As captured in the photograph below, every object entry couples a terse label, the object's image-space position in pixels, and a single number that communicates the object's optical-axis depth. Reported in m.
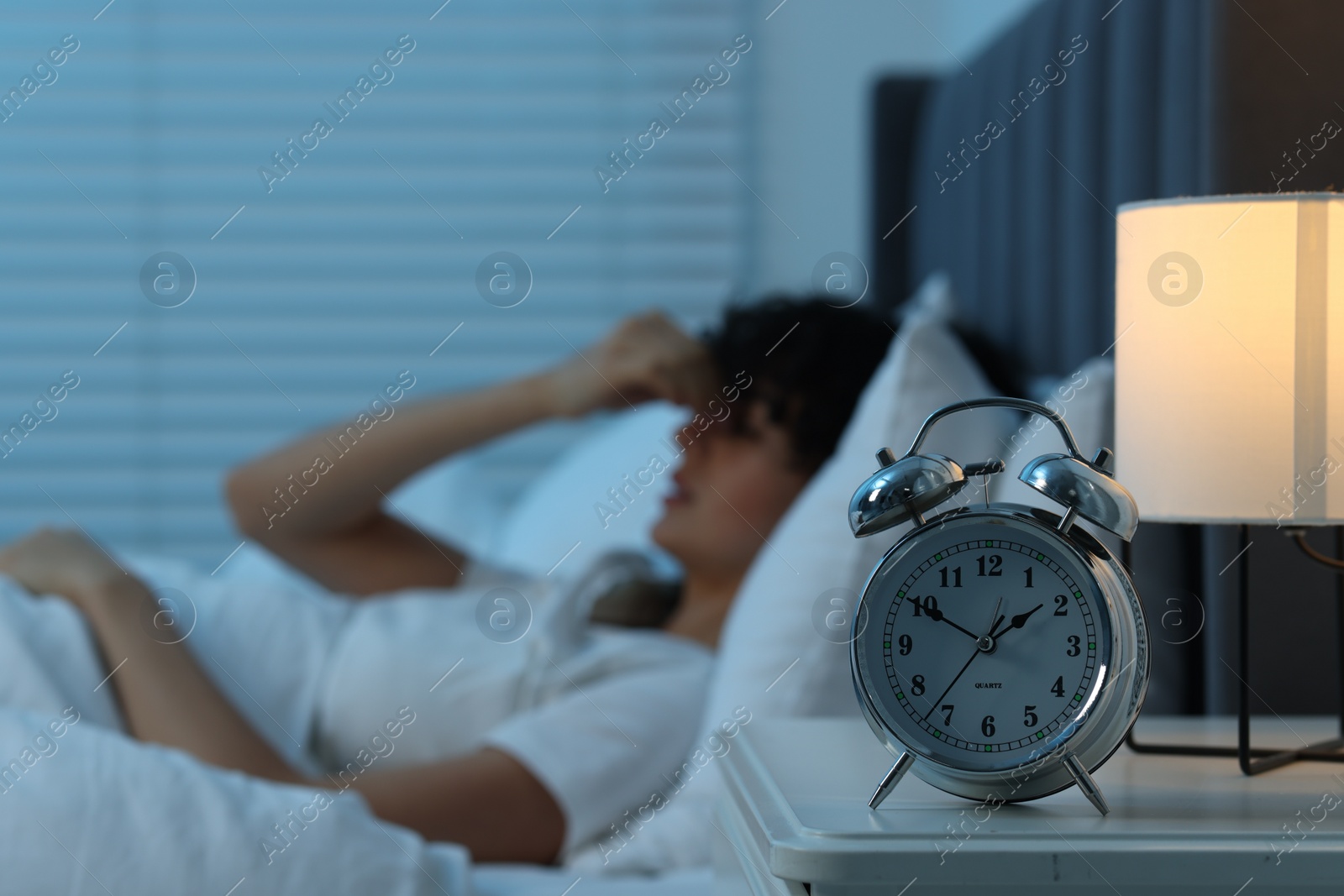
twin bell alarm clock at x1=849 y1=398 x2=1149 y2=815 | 1.34
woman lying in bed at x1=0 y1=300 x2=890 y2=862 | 1.75
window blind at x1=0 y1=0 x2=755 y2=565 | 3.71
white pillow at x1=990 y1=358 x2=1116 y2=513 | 1.64
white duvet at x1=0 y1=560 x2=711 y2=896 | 1.53
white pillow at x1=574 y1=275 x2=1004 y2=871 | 1.67
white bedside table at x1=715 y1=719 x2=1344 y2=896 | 1.30
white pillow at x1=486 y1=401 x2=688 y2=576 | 2.55
